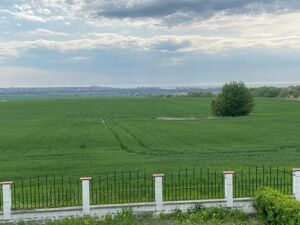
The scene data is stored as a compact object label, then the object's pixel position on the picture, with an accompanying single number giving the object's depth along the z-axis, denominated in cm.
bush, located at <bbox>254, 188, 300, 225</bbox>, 1173
